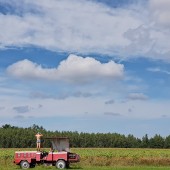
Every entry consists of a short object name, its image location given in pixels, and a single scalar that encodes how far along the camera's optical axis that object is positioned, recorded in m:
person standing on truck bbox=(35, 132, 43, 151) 36.03
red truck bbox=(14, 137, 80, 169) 36.62
